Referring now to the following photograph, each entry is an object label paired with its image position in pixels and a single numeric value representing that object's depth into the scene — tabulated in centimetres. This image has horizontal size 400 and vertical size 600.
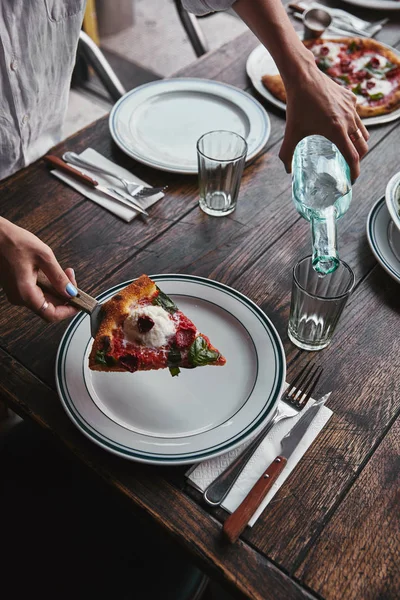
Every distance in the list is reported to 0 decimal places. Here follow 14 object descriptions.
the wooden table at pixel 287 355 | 85
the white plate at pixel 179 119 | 146
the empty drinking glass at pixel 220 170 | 128
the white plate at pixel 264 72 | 160
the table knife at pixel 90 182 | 135
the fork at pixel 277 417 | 91
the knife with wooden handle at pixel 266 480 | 85
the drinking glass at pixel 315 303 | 103
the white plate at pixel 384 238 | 123
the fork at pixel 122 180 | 136
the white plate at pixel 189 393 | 94
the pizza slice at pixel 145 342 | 99
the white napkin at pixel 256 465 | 91
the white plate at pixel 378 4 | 200
